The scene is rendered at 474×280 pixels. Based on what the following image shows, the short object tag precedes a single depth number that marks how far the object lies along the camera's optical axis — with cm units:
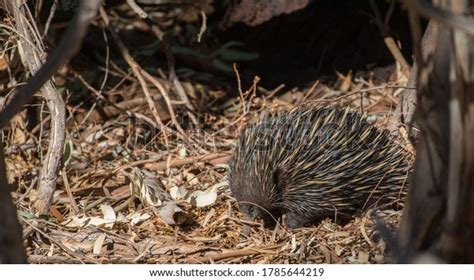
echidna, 868
